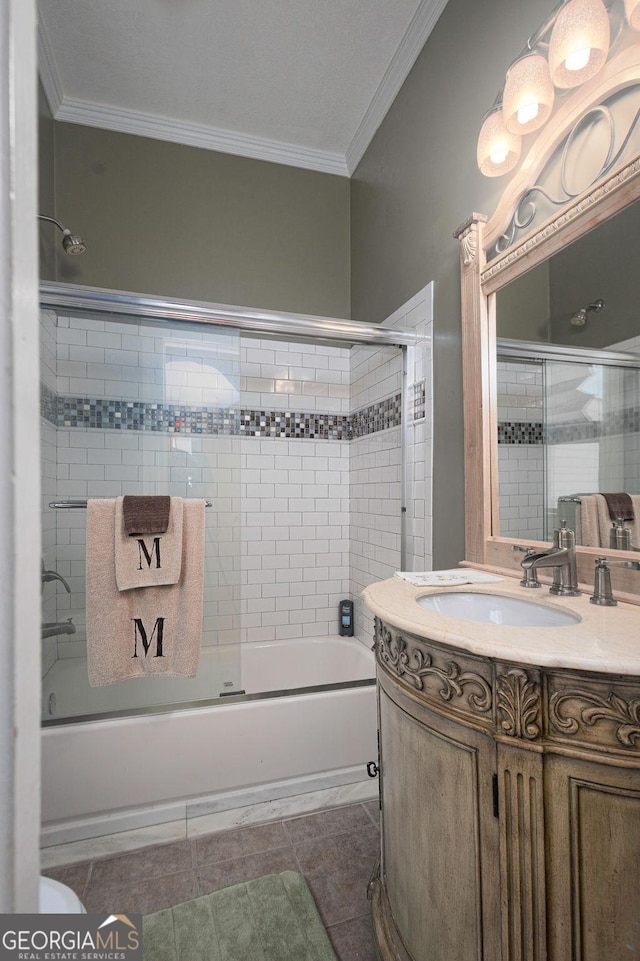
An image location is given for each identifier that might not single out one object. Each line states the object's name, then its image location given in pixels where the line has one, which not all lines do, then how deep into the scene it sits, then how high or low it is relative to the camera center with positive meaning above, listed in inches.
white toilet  24.7 -22.3
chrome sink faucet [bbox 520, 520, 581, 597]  44.1 -7.5
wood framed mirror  42.1 +27.5
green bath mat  47.1 -46.6
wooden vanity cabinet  27.9 -21.3
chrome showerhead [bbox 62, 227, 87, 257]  79.0 +41.2
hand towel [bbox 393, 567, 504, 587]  50.5 -10.5
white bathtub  64.7 -39.4
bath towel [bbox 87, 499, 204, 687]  66.2 -18.6
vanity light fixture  43.1 +41.1
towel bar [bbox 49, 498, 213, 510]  66.9 -2.4
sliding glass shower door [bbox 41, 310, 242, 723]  68.2 +5.1
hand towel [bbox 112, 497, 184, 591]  66.5 -9.8
